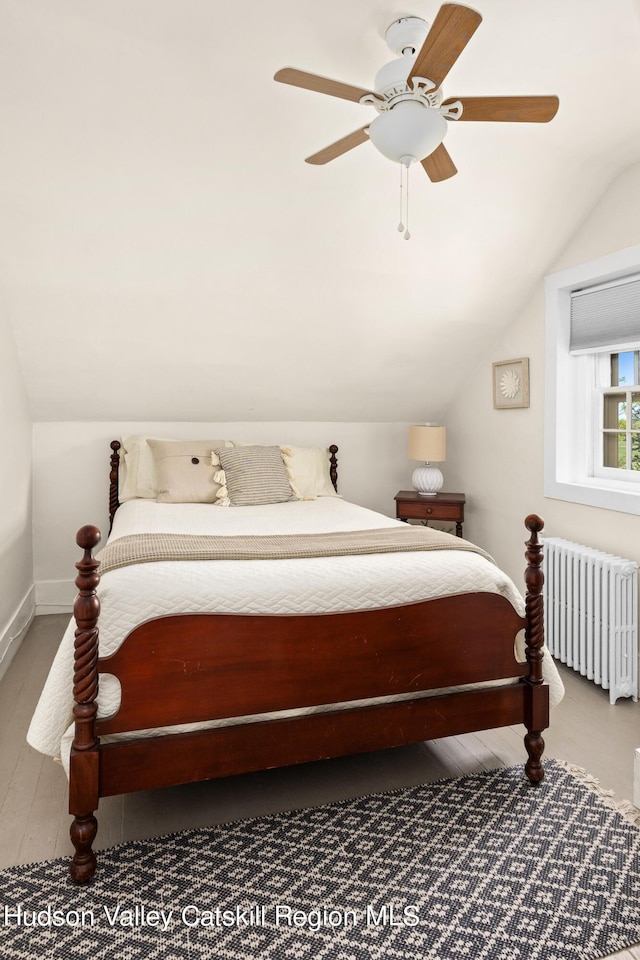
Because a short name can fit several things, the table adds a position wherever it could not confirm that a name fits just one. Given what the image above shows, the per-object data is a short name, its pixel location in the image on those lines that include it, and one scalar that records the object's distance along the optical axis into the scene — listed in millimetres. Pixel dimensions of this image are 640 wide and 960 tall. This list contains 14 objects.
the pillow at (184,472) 3664
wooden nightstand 4129
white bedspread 1756
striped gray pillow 3676
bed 1708
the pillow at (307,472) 4047
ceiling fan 1747
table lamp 4258
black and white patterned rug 1435
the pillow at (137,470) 3836
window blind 2961
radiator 2748
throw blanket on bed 2059
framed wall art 3688
